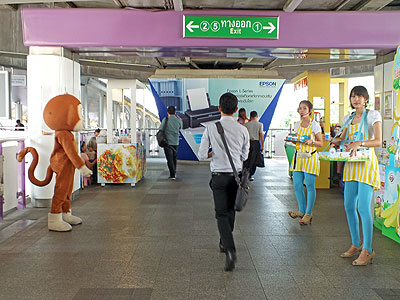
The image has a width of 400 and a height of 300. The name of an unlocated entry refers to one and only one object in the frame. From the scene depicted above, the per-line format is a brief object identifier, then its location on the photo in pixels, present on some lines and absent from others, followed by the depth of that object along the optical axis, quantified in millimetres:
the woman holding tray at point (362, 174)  4148
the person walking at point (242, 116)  10414
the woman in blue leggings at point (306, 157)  5598
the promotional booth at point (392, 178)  4996
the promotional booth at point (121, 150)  9289
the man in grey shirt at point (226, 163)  4102
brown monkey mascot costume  5549
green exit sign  6742
